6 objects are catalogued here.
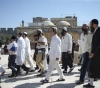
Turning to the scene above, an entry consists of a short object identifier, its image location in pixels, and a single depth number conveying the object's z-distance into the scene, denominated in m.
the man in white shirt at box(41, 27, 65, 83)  5.66
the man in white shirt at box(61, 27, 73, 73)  7.47
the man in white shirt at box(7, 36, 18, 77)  6.53
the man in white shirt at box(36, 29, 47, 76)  6.61
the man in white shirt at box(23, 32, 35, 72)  7.84
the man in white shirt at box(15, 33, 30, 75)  6.88
